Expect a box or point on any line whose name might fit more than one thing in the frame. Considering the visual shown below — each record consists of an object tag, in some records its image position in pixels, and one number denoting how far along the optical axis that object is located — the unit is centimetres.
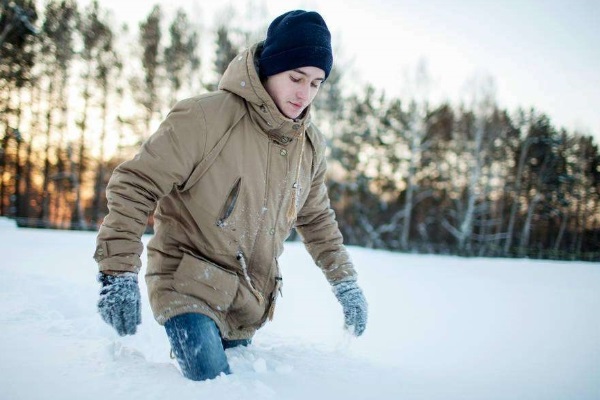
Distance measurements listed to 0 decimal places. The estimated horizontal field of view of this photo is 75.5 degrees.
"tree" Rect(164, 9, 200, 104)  1672
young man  162
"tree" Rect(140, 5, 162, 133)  1680
